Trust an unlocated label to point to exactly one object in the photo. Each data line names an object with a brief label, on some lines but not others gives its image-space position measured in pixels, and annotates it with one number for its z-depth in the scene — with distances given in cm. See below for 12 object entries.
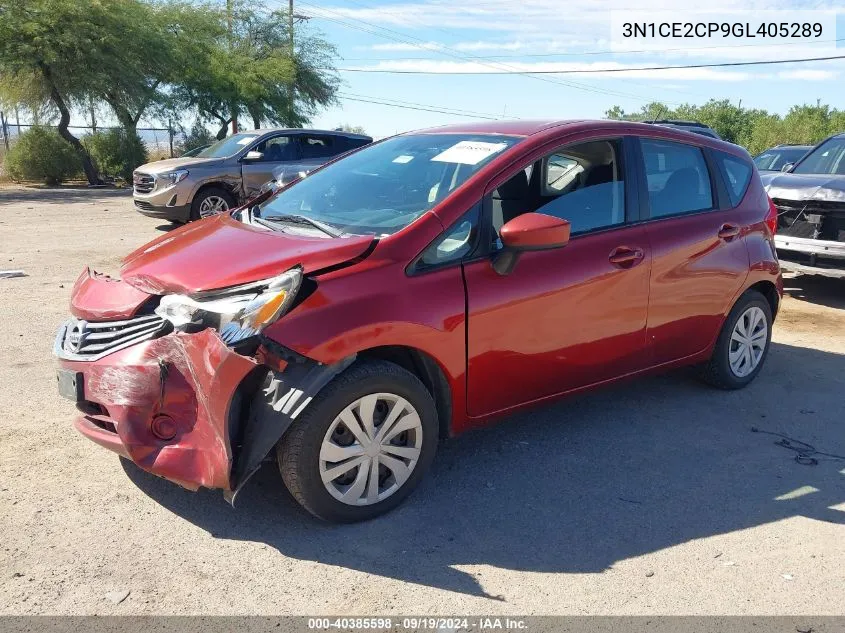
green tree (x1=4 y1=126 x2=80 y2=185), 2389
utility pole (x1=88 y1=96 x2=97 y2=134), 2524
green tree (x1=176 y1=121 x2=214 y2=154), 3234
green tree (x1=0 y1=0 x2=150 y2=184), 2209
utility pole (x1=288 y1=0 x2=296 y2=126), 3691
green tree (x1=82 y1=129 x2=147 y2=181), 2588
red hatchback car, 323
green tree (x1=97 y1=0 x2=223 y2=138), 2514
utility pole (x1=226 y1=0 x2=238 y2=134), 3428
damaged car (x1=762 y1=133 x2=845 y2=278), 805
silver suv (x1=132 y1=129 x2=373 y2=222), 1259
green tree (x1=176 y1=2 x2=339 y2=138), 3297
